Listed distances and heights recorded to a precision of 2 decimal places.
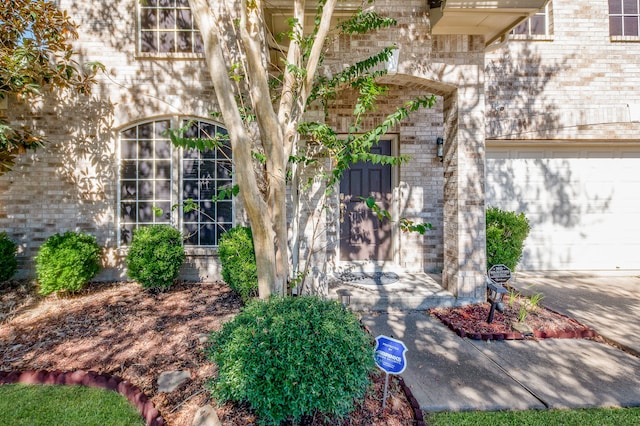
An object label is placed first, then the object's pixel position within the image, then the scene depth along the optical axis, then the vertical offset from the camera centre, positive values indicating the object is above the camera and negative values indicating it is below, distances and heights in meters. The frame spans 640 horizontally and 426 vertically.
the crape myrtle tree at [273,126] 2.86 +0.89
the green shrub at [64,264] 4.79 -0.69
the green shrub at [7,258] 5.04 -0.63
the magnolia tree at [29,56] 4.50 +2.28
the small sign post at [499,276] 4.31 -0.84
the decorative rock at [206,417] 2.23 -1.39
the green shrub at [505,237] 5.20 -0.39
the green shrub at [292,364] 2.07 -0.97
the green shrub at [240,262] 4.45 -0.66
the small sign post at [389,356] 2.41 -1.07
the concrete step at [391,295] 4.77 -1.20
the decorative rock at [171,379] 2.71 -1.39
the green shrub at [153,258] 4.88 -0.63
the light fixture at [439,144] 6.26 +1.30
